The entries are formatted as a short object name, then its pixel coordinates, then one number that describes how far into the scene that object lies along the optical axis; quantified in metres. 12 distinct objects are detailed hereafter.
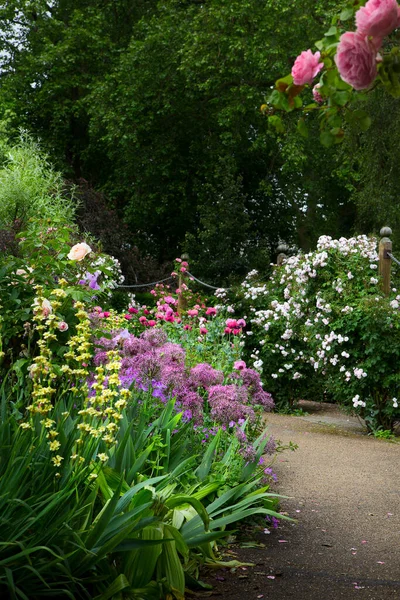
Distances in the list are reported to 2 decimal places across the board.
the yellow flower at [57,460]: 2.84
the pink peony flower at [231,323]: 6.53
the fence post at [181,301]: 11.36
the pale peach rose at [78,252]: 4.25
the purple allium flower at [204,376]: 4.96
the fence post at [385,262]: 8.41
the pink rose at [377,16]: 1.97
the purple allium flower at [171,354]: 5.01
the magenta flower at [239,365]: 5.42
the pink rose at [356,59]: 2.04
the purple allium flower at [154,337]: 5.32
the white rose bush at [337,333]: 7.88
